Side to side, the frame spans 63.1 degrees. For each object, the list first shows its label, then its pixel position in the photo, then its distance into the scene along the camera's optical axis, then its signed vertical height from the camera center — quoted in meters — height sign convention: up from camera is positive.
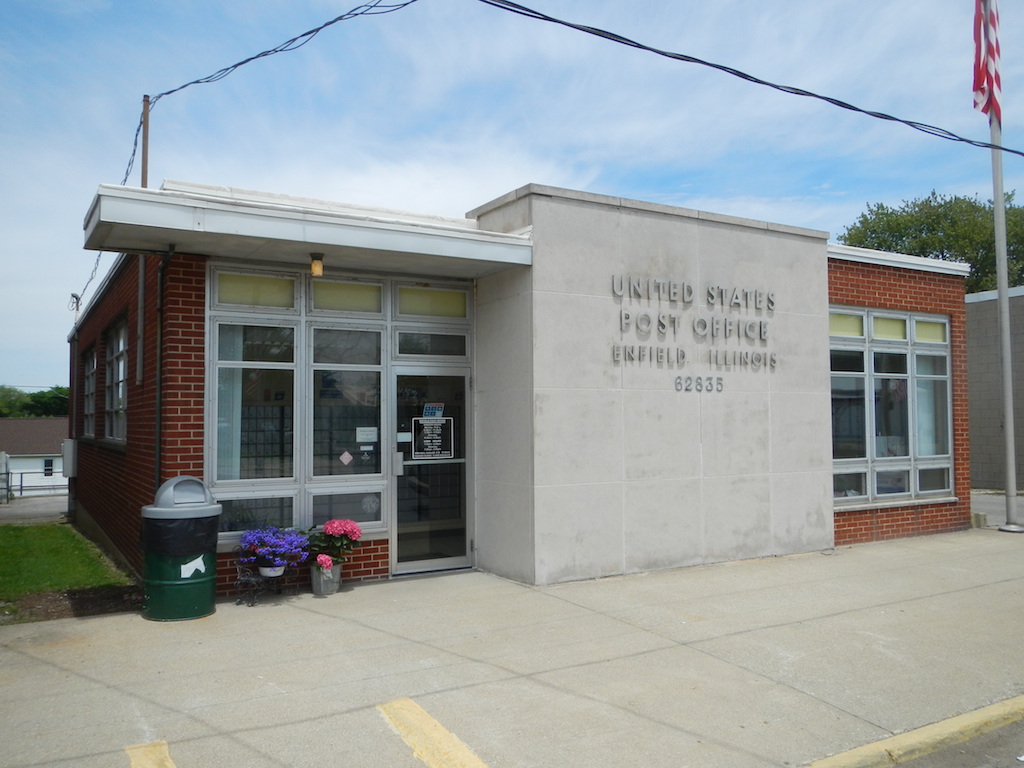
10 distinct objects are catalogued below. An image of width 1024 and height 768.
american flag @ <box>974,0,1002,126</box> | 12.48 +5.41
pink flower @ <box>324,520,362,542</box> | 8.30 -1.10
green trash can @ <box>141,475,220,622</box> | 7.30 -1.18
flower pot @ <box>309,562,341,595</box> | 8.33 -1.62
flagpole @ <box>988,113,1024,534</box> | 13.17 +1.18
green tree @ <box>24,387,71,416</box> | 83.81 +1.76
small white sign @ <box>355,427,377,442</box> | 9.12 -0.18
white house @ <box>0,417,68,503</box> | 53.72 -1.68
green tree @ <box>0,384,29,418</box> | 85.94 +2.15
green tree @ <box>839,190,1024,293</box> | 44.50 +9.95
